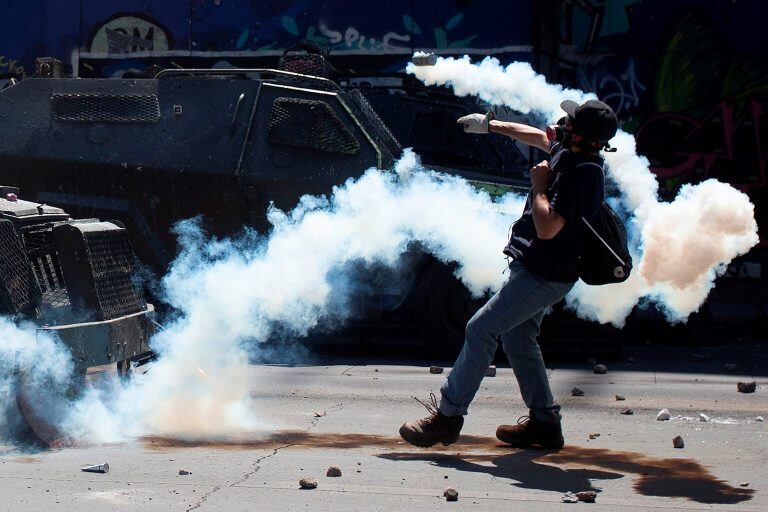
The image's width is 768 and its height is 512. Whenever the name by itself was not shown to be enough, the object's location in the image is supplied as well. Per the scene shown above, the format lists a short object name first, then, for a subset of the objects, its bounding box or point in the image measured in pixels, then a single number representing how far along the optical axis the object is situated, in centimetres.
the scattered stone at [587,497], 519
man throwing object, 573
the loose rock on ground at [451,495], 516
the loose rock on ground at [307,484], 532
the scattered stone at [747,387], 839
